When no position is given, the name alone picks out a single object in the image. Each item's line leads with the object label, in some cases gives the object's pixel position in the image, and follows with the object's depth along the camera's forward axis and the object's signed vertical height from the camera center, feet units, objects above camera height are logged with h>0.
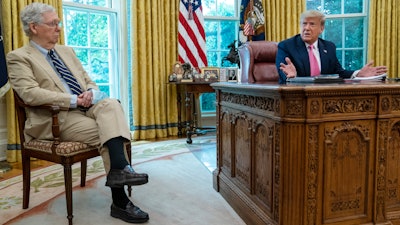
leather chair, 9.68 +0.55
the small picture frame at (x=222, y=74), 15.37 +0.33
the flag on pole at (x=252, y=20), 16.07 +2.76
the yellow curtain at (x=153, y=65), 14.85 +0.73
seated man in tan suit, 6.69 -0.42
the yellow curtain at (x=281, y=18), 16.76 +2.96
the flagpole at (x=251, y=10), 16.24 +3.20
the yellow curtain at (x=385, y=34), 16.84 +2.18
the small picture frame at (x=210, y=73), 14.99 +0.38
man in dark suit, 8.35 +0.70
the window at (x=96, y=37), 14.14 +1.86
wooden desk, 5.22 -1.10
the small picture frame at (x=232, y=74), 15.62 +0.34
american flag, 15.76 +2.10
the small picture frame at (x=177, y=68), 15.03 +0.57
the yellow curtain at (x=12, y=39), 11.12 +1.37
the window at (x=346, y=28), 17.88 +2.63
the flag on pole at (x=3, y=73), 10.70 +0.31
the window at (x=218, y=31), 17.34 +2.46
